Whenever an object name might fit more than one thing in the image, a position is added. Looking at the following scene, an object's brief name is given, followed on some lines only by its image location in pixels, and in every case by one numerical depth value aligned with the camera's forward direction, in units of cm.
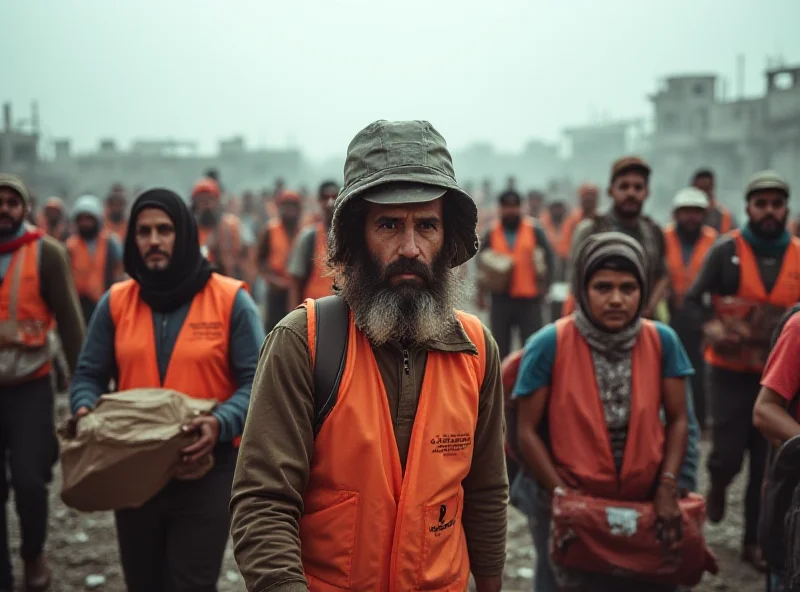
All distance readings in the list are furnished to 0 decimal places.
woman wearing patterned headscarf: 321
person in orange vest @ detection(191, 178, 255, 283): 941
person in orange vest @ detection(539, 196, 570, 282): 1335
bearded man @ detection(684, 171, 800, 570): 496
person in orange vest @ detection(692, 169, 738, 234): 929
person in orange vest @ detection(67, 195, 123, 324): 888
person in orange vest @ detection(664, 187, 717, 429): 746
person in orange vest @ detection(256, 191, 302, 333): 955
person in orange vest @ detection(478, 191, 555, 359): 873
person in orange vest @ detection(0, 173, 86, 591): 422
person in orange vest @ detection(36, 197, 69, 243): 1173
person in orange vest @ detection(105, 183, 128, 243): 1191
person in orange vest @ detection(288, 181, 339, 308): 744
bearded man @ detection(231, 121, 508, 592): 193
